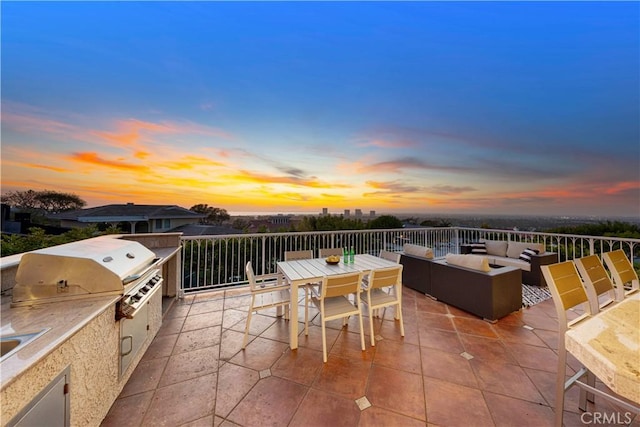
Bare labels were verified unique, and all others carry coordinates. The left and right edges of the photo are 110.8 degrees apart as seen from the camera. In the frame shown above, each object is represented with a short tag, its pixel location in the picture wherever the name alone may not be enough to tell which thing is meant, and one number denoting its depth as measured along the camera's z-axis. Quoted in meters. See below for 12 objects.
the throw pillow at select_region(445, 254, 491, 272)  3.20
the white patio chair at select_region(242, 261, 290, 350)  2.48
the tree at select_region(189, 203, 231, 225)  8.80
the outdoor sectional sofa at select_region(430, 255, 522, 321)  3.04
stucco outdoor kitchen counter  0.87
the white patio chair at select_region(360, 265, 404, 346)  2.56
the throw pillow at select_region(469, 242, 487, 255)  5.66
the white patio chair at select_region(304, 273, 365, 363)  2.28
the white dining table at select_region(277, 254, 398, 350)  2.43
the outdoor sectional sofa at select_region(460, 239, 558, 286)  4.46
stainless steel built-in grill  1.48
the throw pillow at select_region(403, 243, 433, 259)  4.03
